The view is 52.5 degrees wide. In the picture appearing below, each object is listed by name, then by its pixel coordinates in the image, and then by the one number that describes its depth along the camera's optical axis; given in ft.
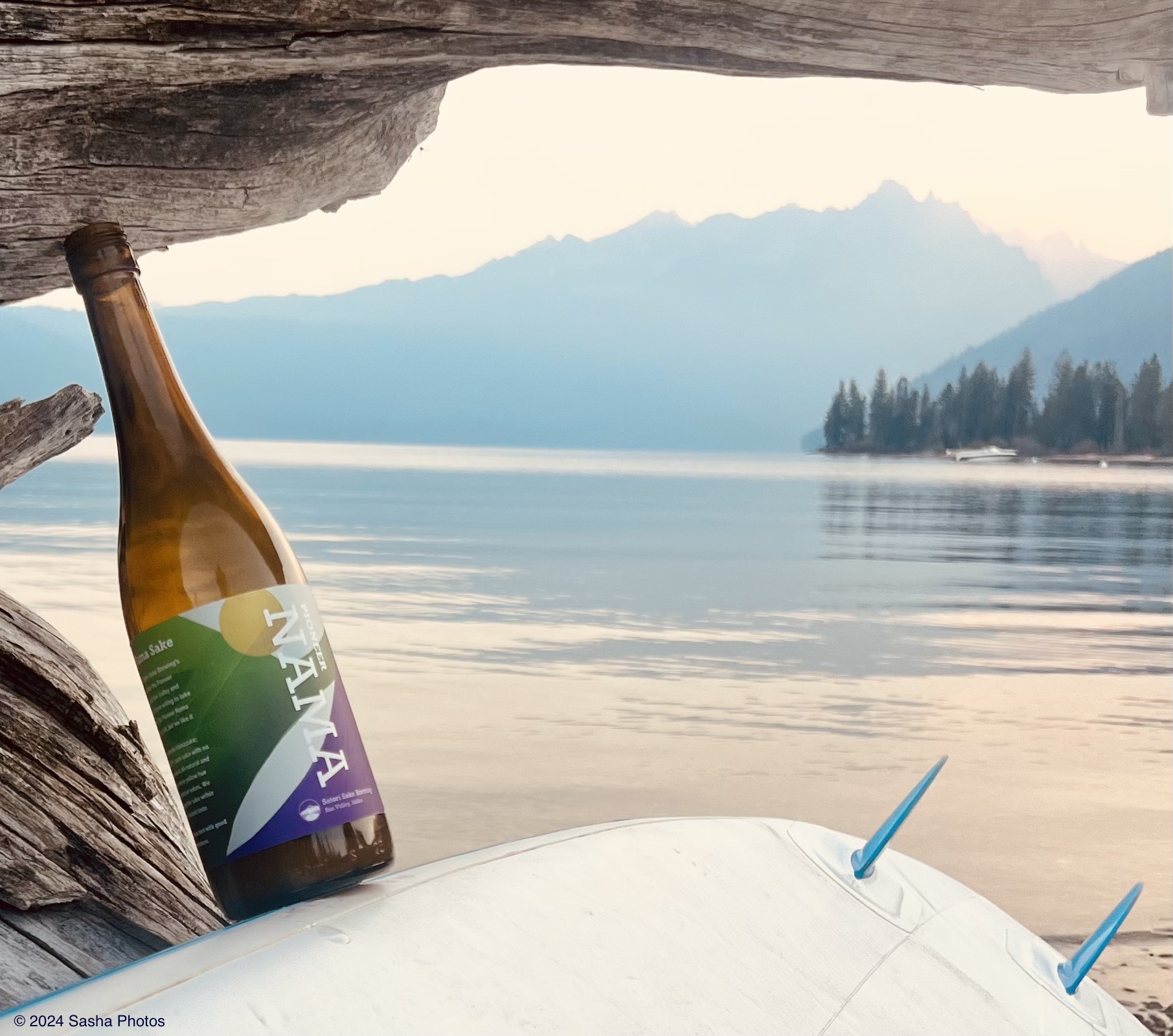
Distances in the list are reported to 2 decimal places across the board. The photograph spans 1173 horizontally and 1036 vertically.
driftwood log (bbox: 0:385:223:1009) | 4.31
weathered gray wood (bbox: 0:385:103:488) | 5.17
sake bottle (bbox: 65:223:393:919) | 3.15
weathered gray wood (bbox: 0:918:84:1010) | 4.08
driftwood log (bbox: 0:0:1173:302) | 3.95
